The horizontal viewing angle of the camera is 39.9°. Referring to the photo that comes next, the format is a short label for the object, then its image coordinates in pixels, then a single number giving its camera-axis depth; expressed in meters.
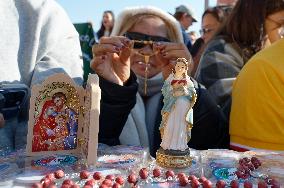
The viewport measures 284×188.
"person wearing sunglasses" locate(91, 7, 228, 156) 1.20
